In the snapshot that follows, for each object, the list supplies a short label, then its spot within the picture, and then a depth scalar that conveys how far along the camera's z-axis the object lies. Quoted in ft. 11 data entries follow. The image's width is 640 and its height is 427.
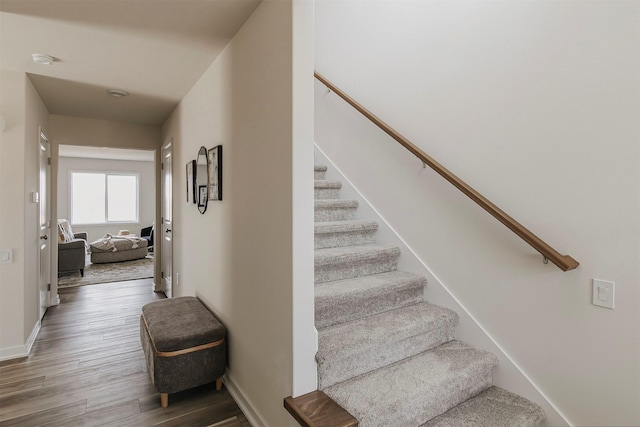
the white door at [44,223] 11.98
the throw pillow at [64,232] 21.11
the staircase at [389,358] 5.19
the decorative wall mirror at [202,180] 9.40
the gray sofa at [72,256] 19.39
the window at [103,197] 29.68
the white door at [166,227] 14.60
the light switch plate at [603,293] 4.91
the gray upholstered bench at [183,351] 7.21
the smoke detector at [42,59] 8.48
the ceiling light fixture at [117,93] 11.10
